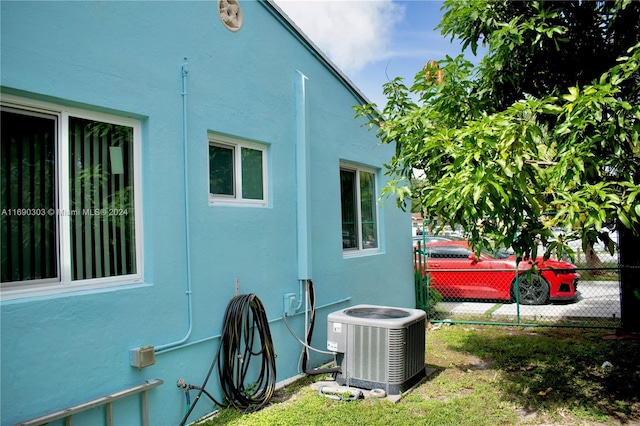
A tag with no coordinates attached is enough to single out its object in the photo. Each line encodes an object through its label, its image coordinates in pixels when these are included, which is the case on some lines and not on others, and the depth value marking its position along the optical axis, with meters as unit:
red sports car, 10.16
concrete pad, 4.70
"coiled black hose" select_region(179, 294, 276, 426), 4.36
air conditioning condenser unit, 4.79
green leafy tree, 3.34
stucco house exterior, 3.03
